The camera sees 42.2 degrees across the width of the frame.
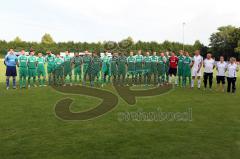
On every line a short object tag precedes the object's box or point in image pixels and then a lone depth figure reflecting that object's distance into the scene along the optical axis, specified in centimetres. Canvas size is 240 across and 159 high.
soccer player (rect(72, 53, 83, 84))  1938
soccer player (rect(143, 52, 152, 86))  1991
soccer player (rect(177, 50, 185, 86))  1867
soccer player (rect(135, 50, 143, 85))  1977
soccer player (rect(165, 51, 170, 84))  1983
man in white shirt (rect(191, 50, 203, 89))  1748
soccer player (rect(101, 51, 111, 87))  1917
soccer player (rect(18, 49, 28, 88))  1778
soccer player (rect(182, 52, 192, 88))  1836
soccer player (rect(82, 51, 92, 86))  1909
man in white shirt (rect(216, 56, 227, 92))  1653
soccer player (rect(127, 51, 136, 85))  1969
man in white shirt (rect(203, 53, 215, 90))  1688
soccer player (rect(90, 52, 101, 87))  1892
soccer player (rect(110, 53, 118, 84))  1977
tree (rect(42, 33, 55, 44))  10908
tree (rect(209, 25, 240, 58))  7572
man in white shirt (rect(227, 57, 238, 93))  1611
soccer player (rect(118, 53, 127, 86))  1977
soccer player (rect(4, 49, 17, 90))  1705
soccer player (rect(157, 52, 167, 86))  1989
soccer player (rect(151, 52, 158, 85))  1993
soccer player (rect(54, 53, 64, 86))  1956
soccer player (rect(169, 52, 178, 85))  1855
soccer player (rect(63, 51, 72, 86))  1997
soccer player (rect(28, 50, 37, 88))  1805
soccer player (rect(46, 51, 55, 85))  1930
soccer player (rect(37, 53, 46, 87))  1859
